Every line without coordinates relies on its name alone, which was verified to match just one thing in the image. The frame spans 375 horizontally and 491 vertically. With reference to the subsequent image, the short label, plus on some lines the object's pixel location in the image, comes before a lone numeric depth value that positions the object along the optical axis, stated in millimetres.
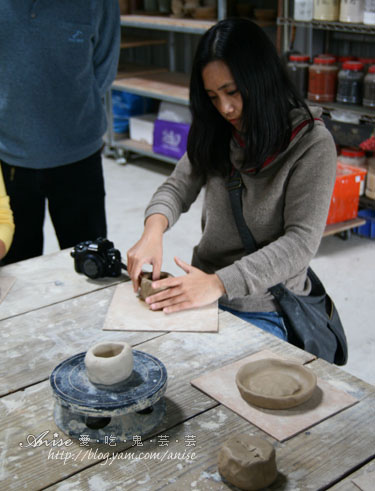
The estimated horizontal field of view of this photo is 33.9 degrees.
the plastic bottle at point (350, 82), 3152
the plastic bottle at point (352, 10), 3008
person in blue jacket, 1869
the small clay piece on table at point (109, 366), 922
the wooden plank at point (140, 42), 4531
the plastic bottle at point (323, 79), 3250
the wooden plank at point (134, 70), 4600
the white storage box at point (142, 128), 4445
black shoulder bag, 1445
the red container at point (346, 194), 3082
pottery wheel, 891
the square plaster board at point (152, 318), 1228
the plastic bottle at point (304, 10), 3197
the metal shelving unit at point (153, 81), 3836
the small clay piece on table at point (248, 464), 796
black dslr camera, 1434
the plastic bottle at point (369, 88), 3064
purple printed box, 4035
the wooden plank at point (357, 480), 809
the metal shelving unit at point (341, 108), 3078
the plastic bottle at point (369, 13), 2914
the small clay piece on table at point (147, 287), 1310
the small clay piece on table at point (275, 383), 965
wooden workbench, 840
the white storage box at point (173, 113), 4117
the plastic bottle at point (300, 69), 3332
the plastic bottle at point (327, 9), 3131
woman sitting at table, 1350
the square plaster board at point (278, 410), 932
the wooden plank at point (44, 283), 1346
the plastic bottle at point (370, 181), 3223
